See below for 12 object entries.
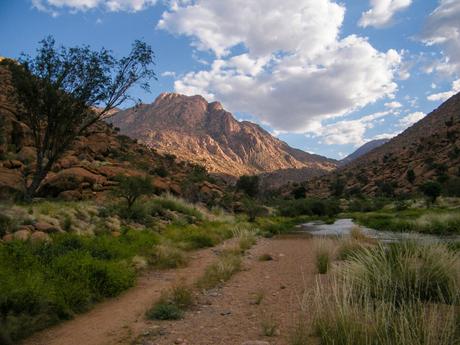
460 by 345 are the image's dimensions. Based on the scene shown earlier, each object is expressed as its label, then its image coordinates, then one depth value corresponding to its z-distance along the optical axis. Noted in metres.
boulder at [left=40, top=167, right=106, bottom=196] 23.92
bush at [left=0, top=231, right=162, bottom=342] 6.29
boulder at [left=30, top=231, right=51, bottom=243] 10.34
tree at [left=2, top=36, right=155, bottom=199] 19.11
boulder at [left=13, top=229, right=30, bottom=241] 10.20
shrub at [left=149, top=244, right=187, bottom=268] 12.77
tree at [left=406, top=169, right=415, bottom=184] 65.38
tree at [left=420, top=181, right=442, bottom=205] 45.28
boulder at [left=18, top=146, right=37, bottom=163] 26.72
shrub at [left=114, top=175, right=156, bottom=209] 21.08
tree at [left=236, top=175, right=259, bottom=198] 69.50
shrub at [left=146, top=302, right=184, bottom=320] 6.82
